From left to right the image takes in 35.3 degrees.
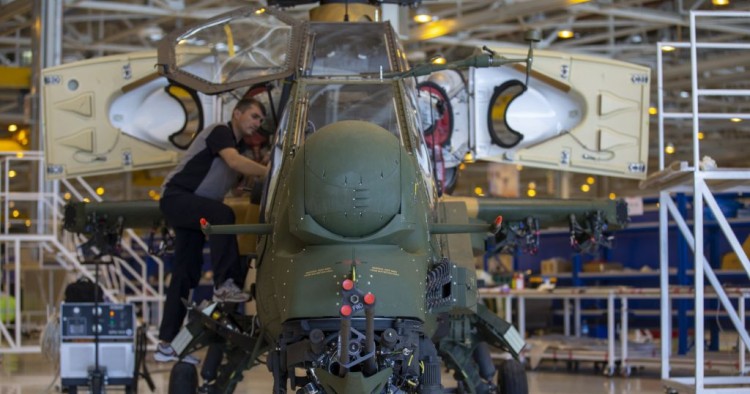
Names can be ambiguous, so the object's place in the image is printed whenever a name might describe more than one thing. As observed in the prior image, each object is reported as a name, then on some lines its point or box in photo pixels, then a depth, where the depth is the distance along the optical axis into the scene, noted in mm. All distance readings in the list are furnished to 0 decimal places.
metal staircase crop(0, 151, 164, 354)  16656
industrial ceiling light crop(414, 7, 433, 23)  22567
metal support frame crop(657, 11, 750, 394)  9742
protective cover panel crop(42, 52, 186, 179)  10492
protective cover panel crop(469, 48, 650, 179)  10461
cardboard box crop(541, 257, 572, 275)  19656
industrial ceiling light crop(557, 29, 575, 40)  25181
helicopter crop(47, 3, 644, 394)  5688
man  8203
